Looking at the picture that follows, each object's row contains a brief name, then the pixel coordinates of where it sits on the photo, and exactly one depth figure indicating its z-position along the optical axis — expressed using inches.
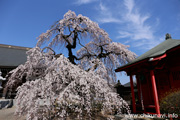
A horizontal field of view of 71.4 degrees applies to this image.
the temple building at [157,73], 225.1
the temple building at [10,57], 458.0
